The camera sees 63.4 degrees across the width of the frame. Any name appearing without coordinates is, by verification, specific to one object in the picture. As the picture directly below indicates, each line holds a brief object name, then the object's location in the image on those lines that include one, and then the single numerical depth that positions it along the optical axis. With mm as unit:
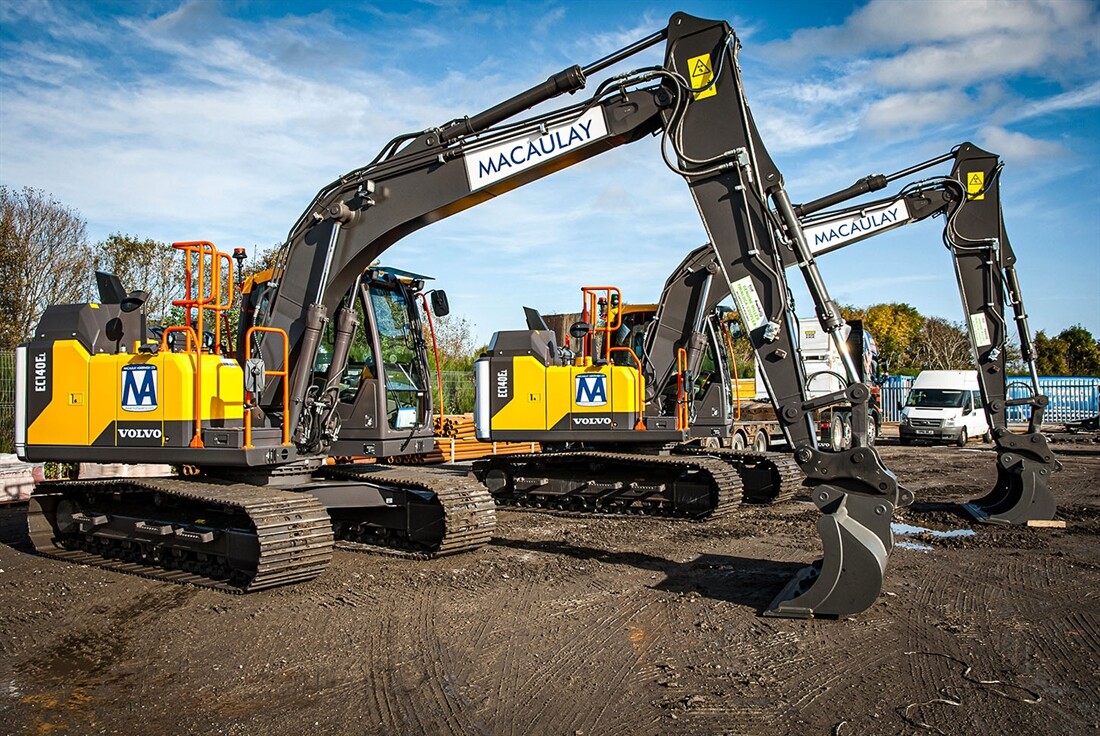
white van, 25469
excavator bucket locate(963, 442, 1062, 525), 10484
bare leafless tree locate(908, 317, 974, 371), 49594
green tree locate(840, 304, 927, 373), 53125
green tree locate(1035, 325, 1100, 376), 52500
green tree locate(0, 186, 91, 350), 20016
